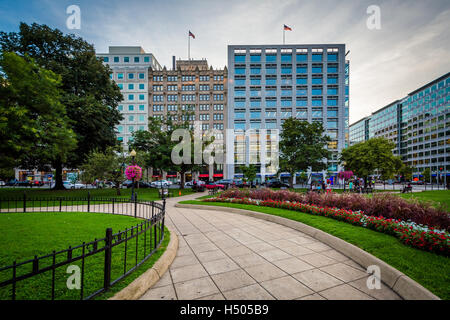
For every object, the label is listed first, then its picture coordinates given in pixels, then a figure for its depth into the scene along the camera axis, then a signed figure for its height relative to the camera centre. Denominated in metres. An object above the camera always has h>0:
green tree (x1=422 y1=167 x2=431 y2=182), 68.88 -4.45
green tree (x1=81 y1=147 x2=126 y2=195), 19.33 -0.52
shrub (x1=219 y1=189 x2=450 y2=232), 5.94 -1.83
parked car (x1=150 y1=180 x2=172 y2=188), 40.97 -4.80
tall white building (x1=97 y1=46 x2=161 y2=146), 56.22 +19.98
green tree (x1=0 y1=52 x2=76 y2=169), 12.26 +3.91
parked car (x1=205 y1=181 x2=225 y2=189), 29.79 -3.76
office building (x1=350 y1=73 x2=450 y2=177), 70.19 +16.67
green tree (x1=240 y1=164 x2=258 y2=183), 29.95 -1.45
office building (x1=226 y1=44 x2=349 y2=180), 53.25 +20.54
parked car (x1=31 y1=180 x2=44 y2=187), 44.78 -4.93
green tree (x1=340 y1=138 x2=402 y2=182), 26.98 +0.73
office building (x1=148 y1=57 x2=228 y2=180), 55.75 +20.76
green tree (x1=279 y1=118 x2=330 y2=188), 26.34 +2.47
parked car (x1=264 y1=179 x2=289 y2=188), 33.28 -3.79
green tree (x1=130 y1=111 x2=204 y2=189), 26.86 +2.90
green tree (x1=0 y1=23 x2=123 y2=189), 21.71 +11.28
